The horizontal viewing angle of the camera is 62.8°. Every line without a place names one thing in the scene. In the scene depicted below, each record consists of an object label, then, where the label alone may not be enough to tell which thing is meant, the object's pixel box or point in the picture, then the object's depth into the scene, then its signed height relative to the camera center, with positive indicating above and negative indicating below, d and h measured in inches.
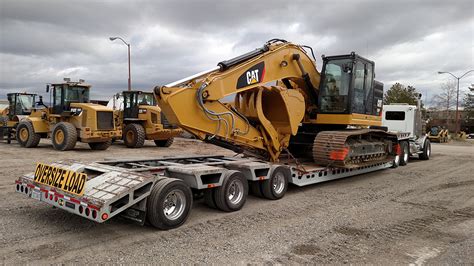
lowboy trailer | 195.3 -40.2
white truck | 619.8 +1.5
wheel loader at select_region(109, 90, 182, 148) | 687.1 -10.5
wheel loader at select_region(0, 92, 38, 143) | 791.0 +3.0
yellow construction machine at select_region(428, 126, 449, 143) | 1250.6 -30.1
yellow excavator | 283.1 +12.2
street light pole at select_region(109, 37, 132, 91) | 1057.5 +94.9
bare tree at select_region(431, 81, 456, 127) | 1892.2 +118.3
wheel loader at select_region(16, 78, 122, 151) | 596.1 -14.4
